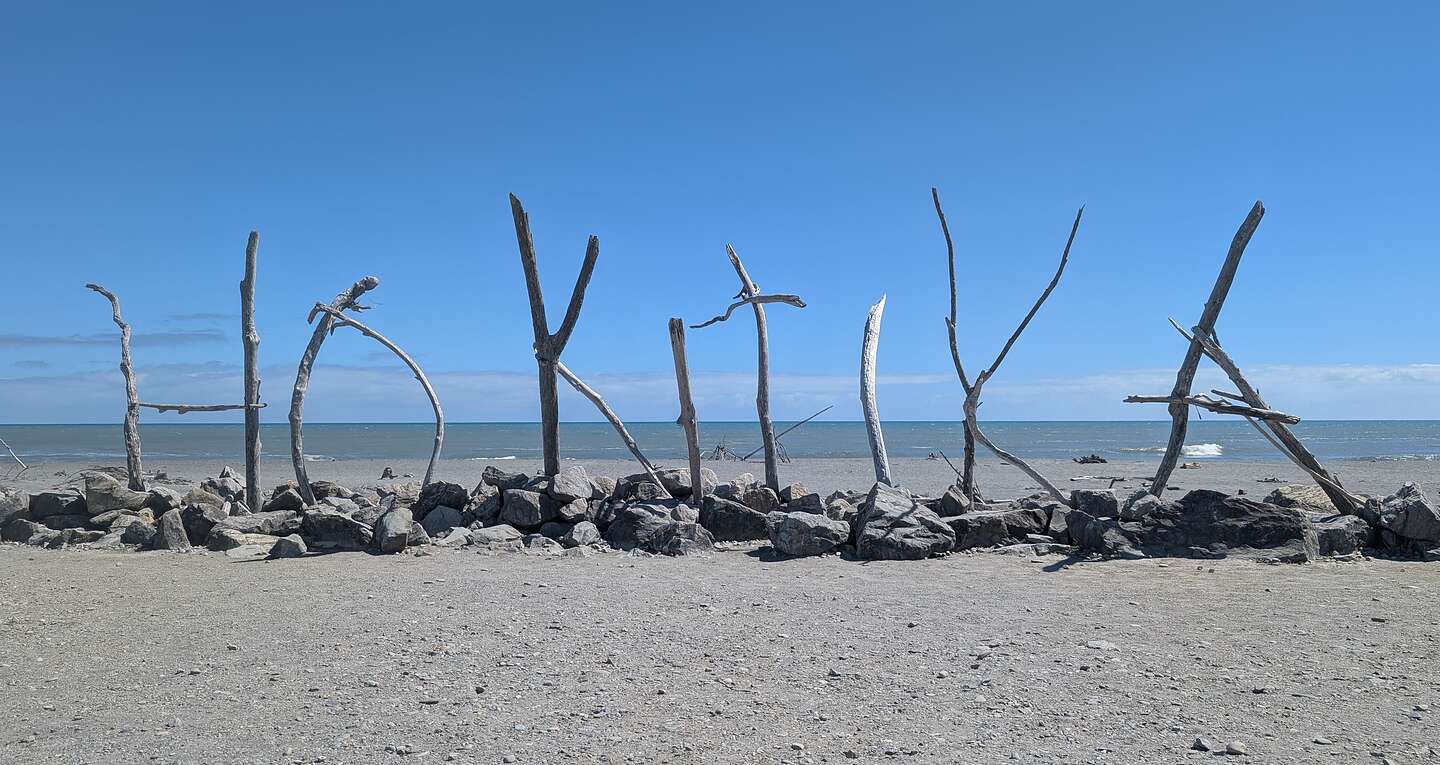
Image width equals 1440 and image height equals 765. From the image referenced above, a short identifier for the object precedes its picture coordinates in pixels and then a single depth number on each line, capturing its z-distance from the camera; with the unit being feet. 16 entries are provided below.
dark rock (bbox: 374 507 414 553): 30.58
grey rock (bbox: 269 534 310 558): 30.32
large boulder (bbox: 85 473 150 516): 37.45
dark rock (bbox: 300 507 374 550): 31.24
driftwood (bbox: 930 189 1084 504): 34.86
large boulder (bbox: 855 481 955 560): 29.04
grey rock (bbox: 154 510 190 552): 32.48
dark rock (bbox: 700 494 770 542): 33.19
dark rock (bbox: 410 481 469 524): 36.35
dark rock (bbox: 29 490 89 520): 37.58
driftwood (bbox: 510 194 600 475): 37.09
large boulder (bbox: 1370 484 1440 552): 27.81
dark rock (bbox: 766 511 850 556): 29.94
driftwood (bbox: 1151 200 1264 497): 34.12
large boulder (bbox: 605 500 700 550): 31.54
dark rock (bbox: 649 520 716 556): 30.66
